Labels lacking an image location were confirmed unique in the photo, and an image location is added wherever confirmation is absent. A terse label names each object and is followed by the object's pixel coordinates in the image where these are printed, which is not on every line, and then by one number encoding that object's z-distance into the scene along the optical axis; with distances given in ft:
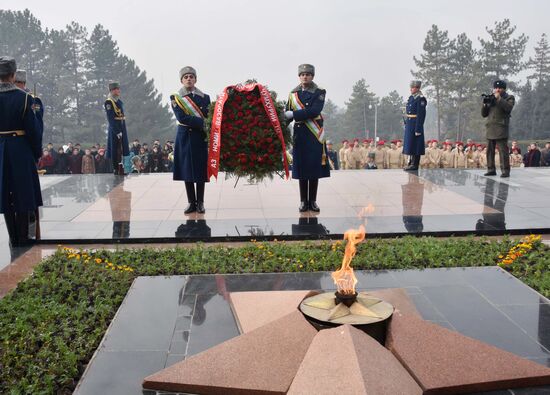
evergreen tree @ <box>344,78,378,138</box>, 186.19
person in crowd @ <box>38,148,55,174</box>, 54.95
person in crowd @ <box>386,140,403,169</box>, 56.03
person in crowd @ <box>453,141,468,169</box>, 54.49
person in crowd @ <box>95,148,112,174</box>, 54.70
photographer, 36.70
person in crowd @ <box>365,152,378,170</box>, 55.77
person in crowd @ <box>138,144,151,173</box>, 52.78
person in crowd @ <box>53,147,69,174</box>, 55.57
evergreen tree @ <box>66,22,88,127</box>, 147.84
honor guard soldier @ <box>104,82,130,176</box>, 39.47
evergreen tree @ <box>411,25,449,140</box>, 157.79
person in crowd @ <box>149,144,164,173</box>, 52.75
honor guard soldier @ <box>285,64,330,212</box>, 25.54
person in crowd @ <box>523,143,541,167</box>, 54.95
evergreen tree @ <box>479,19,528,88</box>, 146.20
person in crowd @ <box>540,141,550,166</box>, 57.26
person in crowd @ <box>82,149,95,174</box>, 54.08
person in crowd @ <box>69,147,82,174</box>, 54.95
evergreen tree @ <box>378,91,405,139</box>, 186.19
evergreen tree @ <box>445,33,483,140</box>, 147.54
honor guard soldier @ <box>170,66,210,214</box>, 25.48
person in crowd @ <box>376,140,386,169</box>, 56.34
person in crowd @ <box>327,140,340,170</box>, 52.67
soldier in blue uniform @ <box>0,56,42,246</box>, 21.47
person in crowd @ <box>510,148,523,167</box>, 56.56
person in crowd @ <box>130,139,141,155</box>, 55.52
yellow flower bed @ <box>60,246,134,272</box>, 19.12
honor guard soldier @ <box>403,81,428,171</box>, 40.29
